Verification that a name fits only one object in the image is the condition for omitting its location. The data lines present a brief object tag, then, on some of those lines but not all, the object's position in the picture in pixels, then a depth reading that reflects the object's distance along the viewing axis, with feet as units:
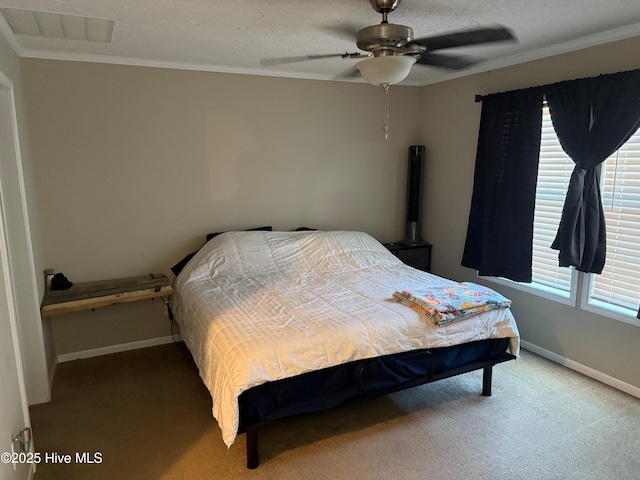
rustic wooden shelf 9.48
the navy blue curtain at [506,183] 10.85
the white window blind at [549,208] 10.52
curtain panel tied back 8.96
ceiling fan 6.46
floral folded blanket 8.18
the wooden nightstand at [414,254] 14.26
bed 6.87
